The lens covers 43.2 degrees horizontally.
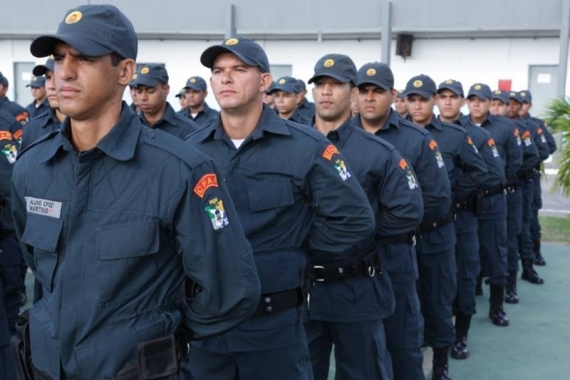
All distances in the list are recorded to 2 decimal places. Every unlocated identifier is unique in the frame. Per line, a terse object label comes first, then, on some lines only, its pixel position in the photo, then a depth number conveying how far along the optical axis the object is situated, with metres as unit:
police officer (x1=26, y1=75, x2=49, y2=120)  9.40
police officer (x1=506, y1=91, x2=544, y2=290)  7.73
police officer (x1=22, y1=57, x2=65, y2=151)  5.96
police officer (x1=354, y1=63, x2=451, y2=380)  4.09
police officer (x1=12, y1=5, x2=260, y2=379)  2.05
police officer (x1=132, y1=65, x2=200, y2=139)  5.96
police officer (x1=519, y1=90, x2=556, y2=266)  8.50
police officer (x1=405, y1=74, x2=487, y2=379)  4.86
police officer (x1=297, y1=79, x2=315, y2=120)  9.10
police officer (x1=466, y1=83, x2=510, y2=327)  6.22
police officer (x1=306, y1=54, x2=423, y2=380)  3.58
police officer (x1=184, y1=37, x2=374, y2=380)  2.91
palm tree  9.70
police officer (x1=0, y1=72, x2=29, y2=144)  7.72
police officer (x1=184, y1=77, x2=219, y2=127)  9.21
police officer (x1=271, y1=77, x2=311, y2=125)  8.33
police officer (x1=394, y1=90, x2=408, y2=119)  8.17
